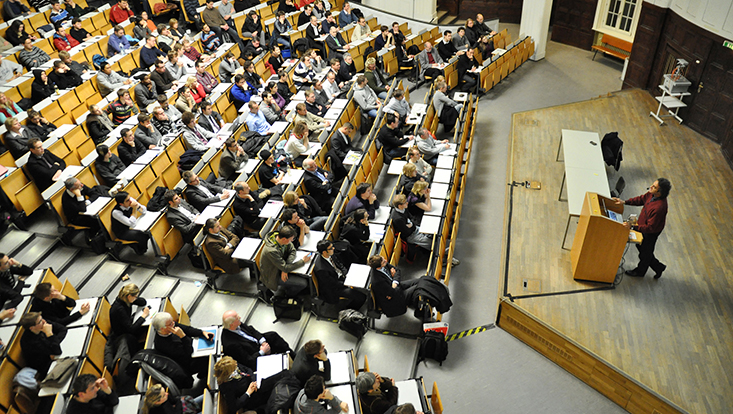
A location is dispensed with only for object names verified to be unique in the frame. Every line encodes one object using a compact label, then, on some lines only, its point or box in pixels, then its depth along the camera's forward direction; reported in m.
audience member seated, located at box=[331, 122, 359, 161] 7.96
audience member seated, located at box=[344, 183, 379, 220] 6.38
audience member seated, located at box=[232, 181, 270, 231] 6.38
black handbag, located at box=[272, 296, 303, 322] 5.66
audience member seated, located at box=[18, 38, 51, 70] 9.02
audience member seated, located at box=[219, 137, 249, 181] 7.27
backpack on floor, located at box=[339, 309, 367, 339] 5.46
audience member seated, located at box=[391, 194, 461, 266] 6.28
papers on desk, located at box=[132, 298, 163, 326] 5.01
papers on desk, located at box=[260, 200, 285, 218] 6.36
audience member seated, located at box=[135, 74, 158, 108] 8.54
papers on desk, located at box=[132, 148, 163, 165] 6.92
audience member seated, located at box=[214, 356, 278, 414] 4.17
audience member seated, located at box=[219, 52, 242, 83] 9.89
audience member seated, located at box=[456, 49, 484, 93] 10.87
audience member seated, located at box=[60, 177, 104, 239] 6.00
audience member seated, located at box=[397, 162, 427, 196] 6.89
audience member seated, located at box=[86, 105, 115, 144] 7.50
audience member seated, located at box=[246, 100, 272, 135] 8.20
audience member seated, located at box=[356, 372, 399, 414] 4.26
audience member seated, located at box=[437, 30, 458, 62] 11.73
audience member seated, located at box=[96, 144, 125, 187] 6.77
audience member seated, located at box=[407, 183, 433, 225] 6.55
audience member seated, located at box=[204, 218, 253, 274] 5.71
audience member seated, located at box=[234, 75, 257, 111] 9.04
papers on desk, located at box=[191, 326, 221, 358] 4.79
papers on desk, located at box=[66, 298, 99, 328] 4.89
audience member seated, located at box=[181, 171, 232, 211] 6.43
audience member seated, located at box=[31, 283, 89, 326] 4.79
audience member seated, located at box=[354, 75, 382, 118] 9.15
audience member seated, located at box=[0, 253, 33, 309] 5.02
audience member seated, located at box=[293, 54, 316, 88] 9.99
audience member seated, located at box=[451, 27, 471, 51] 11.98
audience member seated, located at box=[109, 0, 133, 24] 11.23
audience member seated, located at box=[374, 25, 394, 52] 11.56
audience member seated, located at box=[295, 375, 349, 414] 4.05
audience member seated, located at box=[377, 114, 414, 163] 8.16
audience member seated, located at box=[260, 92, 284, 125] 8.62
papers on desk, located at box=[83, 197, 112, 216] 6.02
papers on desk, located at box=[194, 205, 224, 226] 6.14
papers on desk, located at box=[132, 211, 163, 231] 6.01
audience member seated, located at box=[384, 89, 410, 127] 8.65
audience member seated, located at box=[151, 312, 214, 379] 4.54
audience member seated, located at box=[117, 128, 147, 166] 7.09
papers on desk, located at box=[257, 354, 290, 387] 4.52
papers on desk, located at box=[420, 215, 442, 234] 6.32
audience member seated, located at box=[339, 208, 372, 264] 6.01
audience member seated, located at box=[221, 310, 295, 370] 4.71
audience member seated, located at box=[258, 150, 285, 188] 7.04
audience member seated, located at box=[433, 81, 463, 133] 9.07
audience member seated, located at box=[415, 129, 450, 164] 7.81
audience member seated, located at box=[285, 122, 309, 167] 7.54
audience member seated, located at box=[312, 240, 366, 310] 5.54
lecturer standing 5.74
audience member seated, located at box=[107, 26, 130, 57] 9.93
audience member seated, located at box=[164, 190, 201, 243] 6.08
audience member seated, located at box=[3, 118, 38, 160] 6.74
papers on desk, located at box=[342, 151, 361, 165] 7.70
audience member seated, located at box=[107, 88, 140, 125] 7.99
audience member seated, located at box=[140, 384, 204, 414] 3.92
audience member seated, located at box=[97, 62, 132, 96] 8.67
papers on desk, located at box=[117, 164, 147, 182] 6.57
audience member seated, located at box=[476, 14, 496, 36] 12.69
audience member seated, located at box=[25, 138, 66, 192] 6.35
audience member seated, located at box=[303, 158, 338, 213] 6.97
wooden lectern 5.70
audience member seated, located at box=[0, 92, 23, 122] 7.43
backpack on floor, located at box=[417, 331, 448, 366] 5.41
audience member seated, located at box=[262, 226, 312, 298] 5.52
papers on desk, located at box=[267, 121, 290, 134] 8.08
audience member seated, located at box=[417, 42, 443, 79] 10.91
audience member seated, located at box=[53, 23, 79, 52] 9.77
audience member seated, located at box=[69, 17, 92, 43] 10.15
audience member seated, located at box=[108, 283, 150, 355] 4.88
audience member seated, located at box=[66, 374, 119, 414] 3.97
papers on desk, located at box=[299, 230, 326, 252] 5.93
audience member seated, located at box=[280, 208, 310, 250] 5.85
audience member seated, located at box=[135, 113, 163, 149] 7.38
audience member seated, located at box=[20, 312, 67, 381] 4.48
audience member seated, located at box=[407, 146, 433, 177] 7.34
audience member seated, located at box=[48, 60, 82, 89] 8.28
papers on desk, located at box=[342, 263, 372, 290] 5.51
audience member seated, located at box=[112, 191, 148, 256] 5.96
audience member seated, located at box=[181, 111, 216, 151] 7.48
